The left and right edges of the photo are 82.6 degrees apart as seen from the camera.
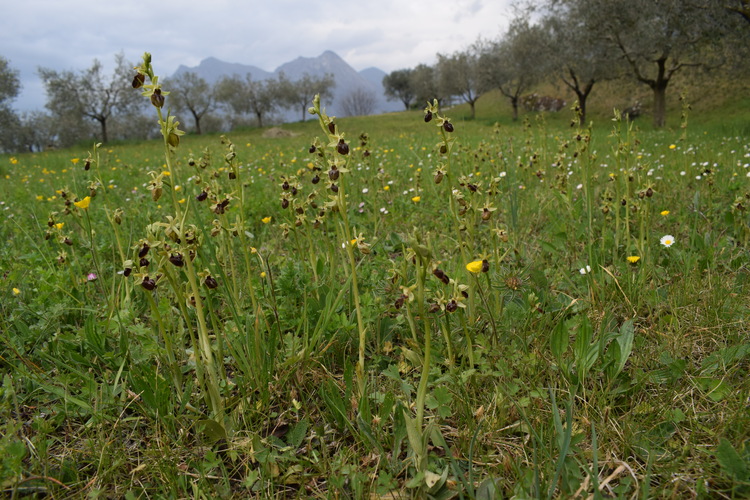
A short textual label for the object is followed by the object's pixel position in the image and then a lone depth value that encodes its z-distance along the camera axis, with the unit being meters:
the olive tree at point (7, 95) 33.62
